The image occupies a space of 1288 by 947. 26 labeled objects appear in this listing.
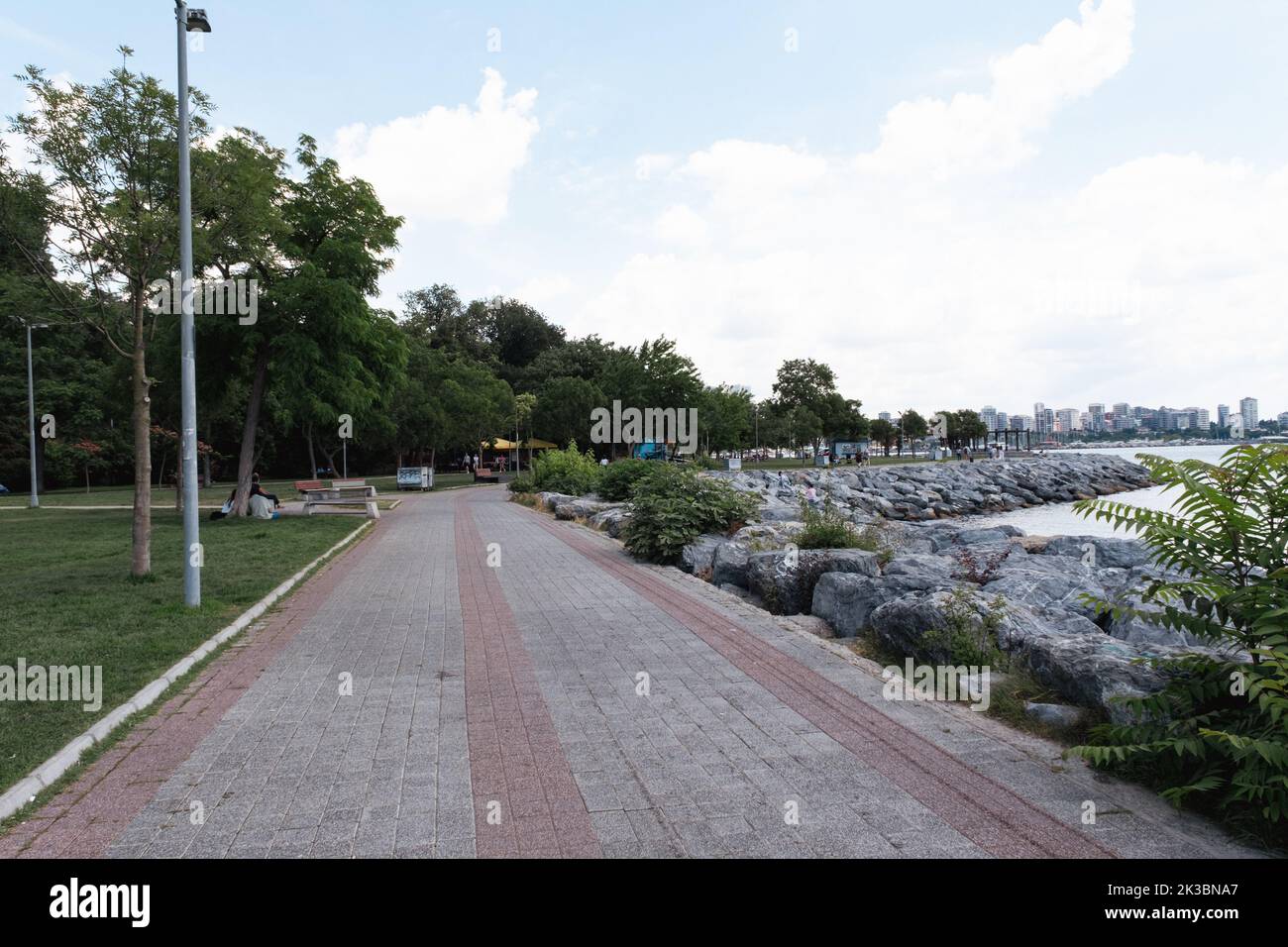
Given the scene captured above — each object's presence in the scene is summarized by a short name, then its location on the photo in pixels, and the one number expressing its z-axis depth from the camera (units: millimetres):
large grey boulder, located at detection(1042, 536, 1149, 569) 14031
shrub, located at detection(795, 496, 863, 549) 11305
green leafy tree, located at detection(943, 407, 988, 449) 101188
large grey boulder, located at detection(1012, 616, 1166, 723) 4617
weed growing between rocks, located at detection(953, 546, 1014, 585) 9711
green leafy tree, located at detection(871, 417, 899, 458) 105500
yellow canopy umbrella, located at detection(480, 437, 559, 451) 57469
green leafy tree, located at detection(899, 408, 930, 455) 108812
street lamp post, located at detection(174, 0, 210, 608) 8891
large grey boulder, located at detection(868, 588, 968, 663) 6691
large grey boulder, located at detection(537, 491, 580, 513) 24828
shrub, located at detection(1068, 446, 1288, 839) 3633
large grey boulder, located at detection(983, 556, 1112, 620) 8859
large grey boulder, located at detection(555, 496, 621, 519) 21656
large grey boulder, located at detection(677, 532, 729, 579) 12451
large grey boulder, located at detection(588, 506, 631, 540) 17109
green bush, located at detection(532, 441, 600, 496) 28656
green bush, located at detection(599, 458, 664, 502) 24469
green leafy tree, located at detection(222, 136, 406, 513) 20594
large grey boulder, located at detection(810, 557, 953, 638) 8234
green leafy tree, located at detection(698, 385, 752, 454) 48656
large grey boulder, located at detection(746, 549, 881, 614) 9562
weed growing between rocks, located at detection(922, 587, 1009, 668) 6305
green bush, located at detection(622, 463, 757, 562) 13445
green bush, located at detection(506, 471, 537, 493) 31422
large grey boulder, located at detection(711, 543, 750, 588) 11141
